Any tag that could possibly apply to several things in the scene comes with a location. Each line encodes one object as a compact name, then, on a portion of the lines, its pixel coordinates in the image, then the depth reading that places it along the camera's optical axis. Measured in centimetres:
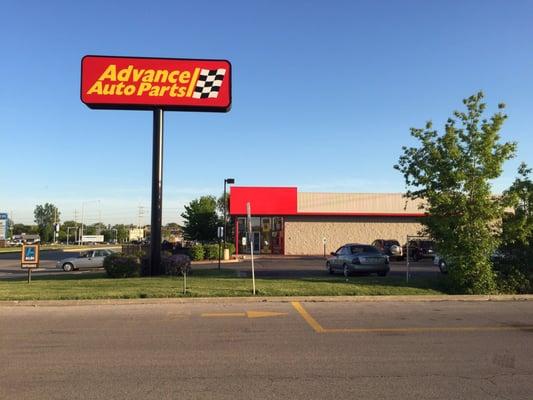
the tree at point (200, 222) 6612
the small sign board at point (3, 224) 9019
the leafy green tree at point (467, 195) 1526
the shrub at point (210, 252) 3584
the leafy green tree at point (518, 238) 1536
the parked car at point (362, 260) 2045
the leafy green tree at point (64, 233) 16602
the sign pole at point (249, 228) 1545
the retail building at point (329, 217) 4297
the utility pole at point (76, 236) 16021
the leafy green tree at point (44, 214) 18495
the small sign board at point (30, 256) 1820
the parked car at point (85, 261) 3141
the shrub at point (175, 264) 2030
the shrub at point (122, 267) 2031
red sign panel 2095
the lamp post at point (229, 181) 3678
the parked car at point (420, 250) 3488
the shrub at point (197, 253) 3516
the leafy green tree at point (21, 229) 19092
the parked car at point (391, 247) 3434
